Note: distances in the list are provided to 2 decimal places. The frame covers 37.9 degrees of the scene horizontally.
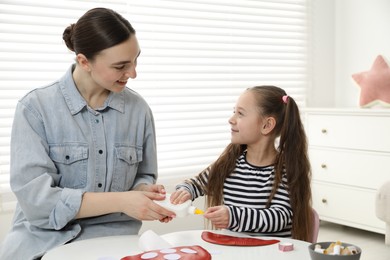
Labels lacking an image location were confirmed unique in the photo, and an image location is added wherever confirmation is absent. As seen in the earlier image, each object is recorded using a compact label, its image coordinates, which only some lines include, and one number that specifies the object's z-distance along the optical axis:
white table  1.35
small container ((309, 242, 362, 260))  1.12
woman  1.61
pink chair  1.68
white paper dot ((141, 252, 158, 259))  1.29
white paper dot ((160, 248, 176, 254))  1.32
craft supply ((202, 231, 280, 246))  1.43
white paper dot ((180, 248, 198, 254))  1.33
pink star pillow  3.65
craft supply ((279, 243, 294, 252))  1.38
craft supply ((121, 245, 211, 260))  1.29
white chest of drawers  3.48
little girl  1.74
